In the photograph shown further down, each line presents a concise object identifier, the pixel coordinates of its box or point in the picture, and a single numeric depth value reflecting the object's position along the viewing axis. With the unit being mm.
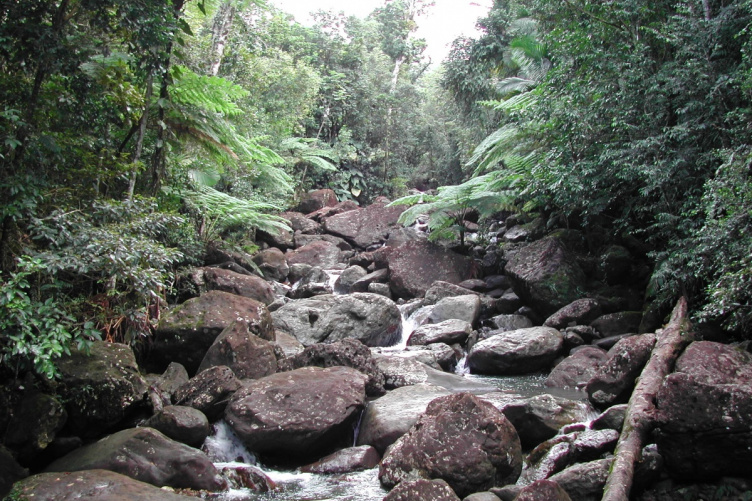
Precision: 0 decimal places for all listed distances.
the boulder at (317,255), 16266
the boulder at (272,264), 14578
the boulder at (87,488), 3914
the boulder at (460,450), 4367
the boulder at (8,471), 4160
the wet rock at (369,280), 13539
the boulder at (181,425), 5133
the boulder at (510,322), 10125
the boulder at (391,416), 5332
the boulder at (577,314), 9141
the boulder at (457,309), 10289
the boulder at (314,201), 21203
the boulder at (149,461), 4461
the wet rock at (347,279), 13958
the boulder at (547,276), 9914
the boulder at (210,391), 5707
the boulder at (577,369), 7250
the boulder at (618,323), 8703
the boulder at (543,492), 3439
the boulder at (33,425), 4566
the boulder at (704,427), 3807
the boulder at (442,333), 9430
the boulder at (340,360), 6797
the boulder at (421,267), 12945
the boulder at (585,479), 3904
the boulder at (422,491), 3754
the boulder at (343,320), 9445
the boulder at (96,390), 5016
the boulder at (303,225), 18484
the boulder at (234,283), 9406
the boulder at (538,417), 5238
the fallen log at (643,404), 3682
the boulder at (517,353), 8125
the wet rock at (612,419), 4879
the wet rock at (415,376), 7223
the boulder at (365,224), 18219
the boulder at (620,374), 5781
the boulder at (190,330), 7055
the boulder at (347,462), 5035
